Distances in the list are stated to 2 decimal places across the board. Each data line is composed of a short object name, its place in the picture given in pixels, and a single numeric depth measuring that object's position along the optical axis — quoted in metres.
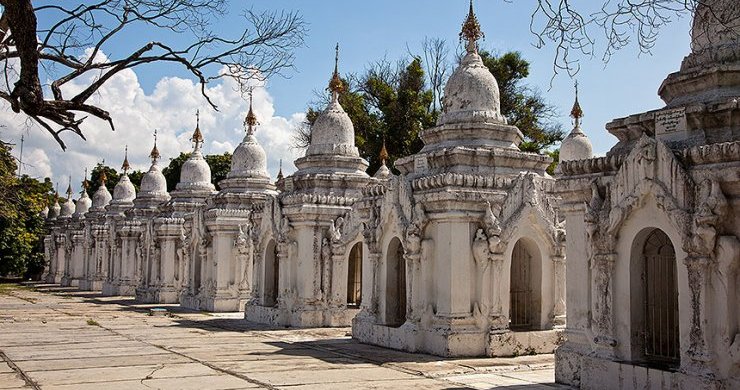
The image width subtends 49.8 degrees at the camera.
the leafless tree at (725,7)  9.49
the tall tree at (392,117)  37.53
